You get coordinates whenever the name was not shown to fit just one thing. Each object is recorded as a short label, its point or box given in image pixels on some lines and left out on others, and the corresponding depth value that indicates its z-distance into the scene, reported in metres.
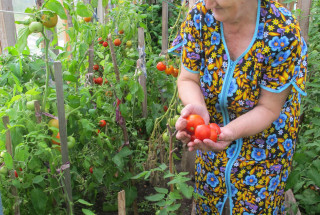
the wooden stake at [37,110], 1.17
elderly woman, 1.16
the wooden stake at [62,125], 1.17
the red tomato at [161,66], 2.12
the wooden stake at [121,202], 1.00
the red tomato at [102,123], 1.67
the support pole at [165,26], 2.91
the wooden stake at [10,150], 1.09
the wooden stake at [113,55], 1.71
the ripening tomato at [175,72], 2.08
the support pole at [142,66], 2.00
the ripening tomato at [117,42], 2.28
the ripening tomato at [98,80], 1.93
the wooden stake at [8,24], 2.07
